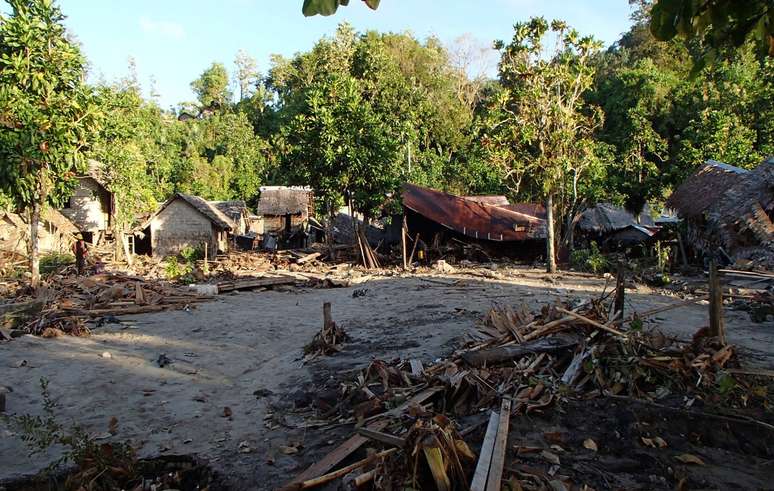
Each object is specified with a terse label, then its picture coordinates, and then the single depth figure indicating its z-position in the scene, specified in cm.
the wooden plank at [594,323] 620
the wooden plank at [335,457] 431
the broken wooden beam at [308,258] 2347
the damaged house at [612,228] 2798
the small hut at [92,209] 2825
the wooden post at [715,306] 623
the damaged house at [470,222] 2317
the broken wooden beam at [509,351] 630
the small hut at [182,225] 2883
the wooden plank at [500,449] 371
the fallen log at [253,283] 1673
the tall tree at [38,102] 1280
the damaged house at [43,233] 2070
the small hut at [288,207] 3750
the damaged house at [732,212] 1644
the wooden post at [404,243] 2216
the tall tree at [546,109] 1833
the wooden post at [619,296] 705
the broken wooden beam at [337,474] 414
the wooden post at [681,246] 2070
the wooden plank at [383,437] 431
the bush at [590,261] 1920
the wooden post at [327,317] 911
